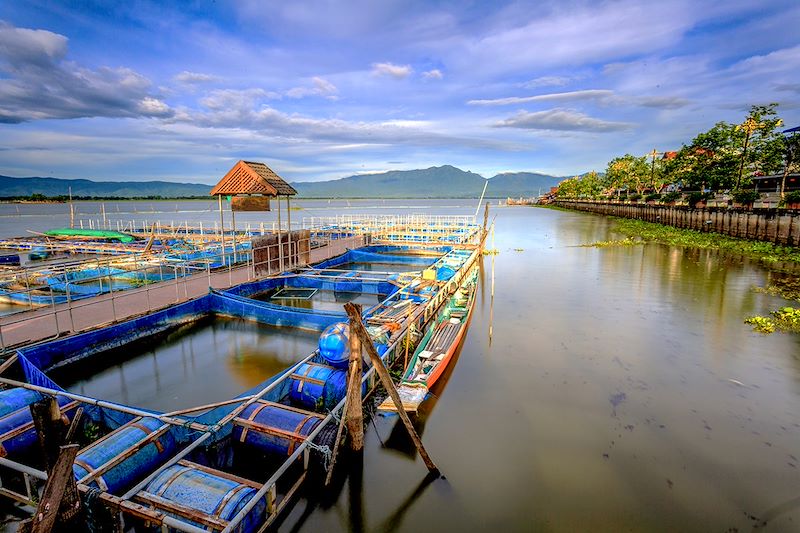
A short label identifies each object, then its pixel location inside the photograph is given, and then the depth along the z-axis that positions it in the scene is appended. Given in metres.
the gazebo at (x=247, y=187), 18.02
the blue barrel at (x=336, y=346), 9.15
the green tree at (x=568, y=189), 129.75
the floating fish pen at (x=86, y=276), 14.88
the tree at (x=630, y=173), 74.44
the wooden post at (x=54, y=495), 3.59
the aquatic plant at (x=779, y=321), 14.55
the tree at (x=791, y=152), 36.19
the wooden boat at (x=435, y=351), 9.62
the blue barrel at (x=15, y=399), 7.32
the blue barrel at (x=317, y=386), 8.55
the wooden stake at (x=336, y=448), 6.90
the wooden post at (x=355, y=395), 6.92
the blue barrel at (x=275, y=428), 6.80
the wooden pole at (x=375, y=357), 6.65
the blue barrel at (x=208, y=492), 5.06
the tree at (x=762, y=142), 36.75
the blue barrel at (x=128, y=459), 5.86
